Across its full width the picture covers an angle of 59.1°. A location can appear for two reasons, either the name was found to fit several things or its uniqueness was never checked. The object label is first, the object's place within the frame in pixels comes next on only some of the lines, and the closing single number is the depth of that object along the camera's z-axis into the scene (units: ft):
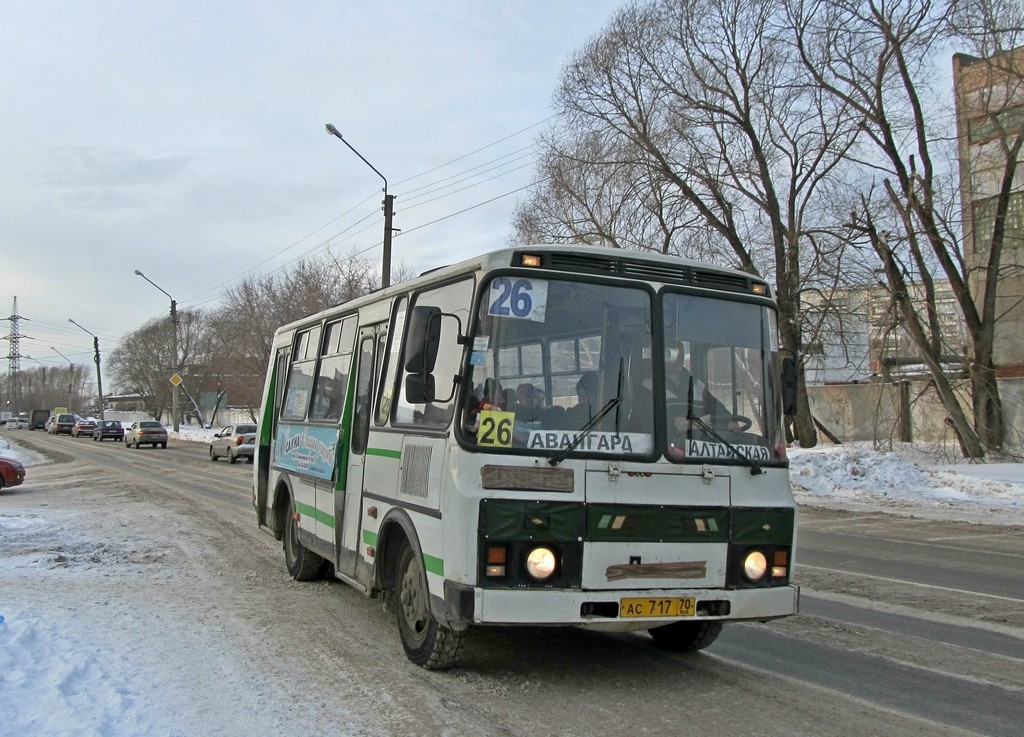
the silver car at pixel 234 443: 107.55
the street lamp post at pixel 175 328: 164.66
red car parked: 67.56
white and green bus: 17.42
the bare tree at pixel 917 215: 76.23
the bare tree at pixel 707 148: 86.79
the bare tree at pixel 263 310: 157.89
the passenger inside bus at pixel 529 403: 18.10
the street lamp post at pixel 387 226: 83.76
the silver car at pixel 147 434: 153.99
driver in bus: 18.98
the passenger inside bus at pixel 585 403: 18.20
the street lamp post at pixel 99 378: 248.32
